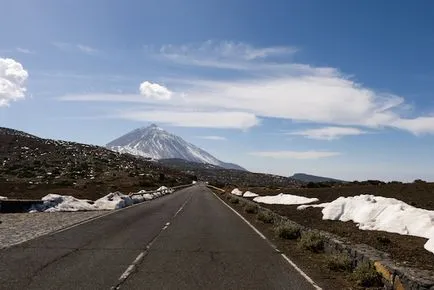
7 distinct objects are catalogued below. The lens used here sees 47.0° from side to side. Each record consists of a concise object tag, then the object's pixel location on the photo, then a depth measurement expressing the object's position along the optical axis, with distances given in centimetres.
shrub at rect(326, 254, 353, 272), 1260
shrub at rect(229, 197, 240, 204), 5050
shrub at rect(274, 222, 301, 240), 1962
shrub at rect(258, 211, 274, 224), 2705
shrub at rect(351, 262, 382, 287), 1066
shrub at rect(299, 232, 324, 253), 1605
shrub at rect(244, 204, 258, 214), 3484
